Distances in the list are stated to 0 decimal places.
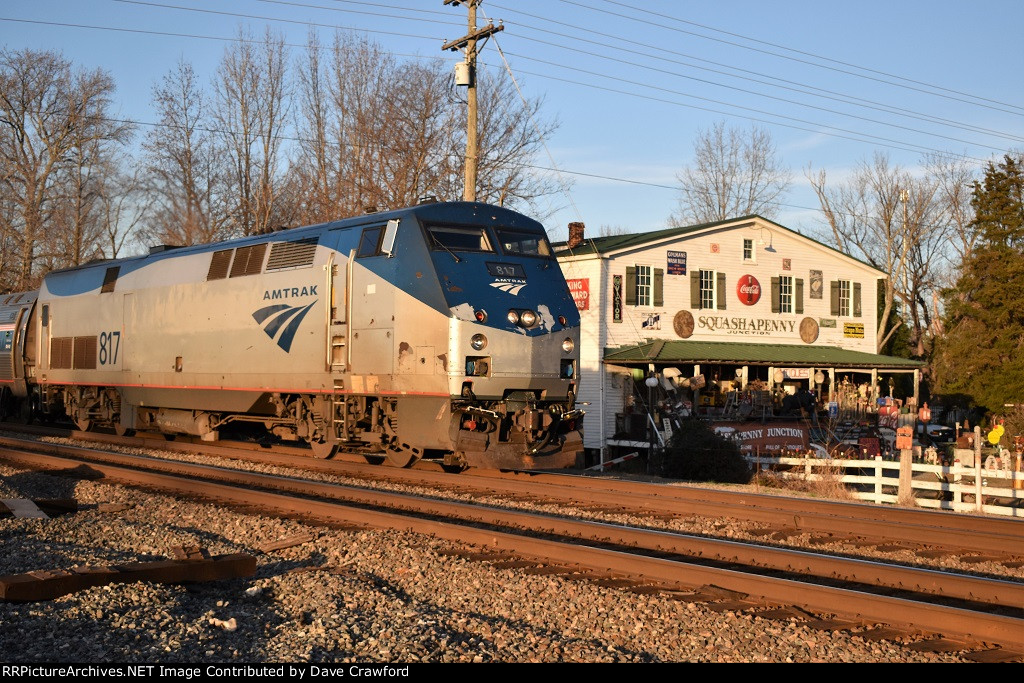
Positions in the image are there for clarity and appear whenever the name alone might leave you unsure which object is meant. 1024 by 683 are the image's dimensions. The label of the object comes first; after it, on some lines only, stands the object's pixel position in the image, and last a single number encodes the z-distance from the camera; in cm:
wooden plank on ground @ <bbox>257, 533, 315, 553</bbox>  916
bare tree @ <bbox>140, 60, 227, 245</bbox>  4734
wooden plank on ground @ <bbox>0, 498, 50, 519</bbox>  1046
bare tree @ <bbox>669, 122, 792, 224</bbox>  6016
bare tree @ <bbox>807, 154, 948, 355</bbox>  6169
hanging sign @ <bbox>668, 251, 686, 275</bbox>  3088
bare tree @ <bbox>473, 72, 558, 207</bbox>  3434
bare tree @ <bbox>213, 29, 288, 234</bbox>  4468
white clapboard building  2905
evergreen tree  4028
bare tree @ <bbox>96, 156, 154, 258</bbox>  5138
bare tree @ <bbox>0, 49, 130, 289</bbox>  4706
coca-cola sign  3247
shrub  1856
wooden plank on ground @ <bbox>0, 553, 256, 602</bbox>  642
